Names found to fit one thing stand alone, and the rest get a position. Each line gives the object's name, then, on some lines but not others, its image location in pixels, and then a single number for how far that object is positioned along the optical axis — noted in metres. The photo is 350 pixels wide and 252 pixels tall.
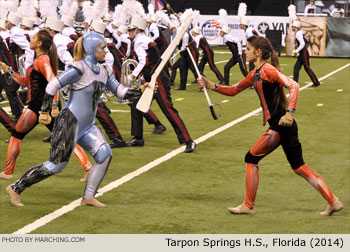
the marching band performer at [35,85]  9.60
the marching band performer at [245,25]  23.56
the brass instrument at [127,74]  12.98
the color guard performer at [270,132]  8.20
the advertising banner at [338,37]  36.38
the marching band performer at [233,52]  23.39
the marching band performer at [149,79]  12.34
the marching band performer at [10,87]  14.93
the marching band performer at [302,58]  22.75
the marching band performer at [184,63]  21.55
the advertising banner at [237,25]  39.56
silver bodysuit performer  8.17
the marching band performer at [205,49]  23.16
